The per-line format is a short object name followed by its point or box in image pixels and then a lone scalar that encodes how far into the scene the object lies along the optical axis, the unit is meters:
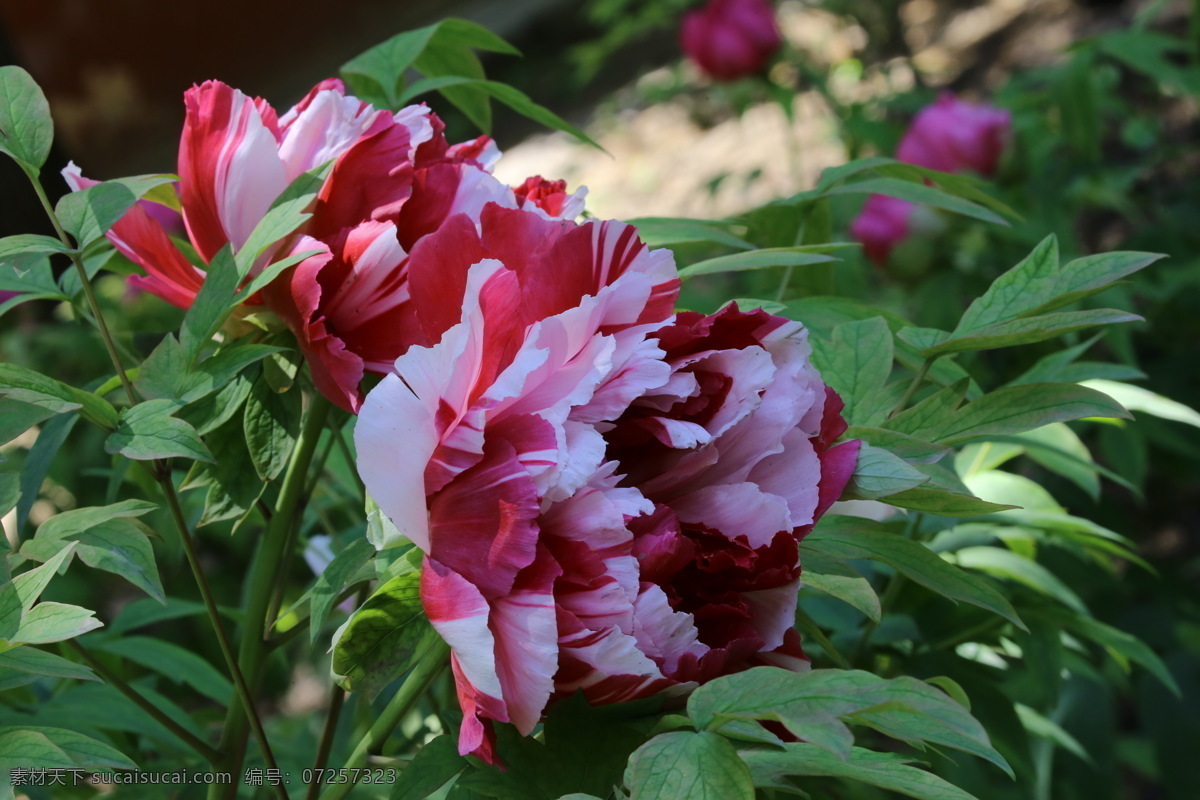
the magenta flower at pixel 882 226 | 4.09
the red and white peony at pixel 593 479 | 1.77
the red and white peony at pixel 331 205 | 1.86
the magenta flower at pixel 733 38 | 5.18
